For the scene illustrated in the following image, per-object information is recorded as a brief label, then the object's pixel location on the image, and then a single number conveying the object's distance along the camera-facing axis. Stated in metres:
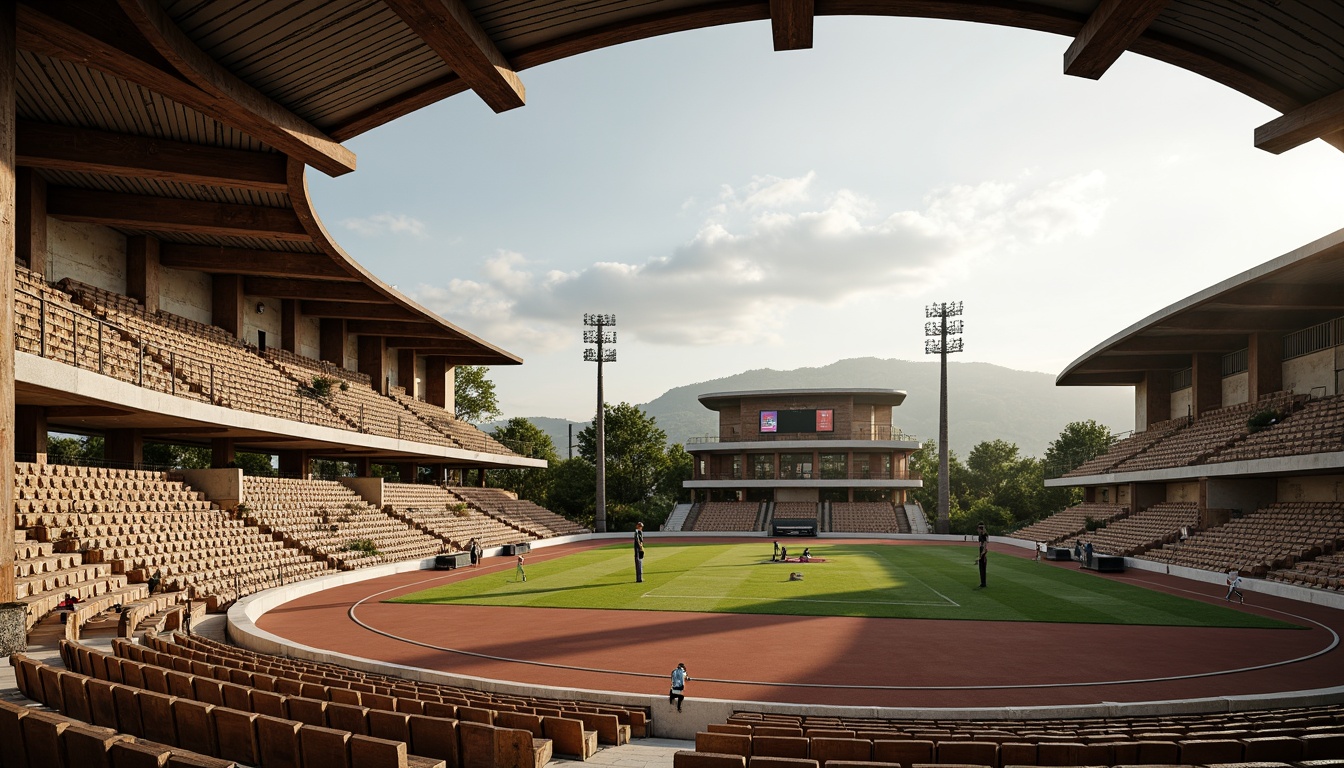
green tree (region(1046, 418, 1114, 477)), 84.94
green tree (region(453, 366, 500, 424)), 89.69
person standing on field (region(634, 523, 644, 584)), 27.05
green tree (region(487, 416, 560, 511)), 83.38
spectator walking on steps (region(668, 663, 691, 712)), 11.97
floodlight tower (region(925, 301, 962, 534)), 62.52
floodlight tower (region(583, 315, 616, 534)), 62.44
